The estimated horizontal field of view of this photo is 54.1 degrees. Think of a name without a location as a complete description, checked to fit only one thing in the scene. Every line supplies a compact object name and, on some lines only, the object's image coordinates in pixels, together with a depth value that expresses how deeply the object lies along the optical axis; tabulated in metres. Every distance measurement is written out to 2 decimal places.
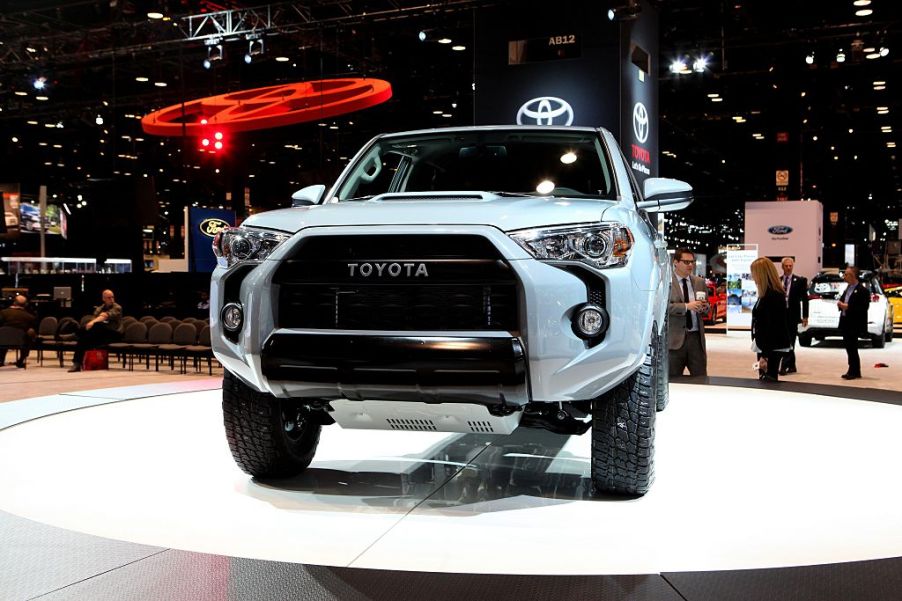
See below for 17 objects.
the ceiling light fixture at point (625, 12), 10.24
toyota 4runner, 3.41
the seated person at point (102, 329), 13.76
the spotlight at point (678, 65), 19.92
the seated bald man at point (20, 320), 14.19
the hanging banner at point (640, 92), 10.43
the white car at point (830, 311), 17.70
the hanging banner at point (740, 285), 21.25
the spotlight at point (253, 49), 18.14
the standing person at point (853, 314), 11.77
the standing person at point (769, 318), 9.31
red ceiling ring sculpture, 18.03
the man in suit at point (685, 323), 8.80
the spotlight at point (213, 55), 18.50
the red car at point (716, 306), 24.48
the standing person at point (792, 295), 12.50
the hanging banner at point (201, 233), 18.92
